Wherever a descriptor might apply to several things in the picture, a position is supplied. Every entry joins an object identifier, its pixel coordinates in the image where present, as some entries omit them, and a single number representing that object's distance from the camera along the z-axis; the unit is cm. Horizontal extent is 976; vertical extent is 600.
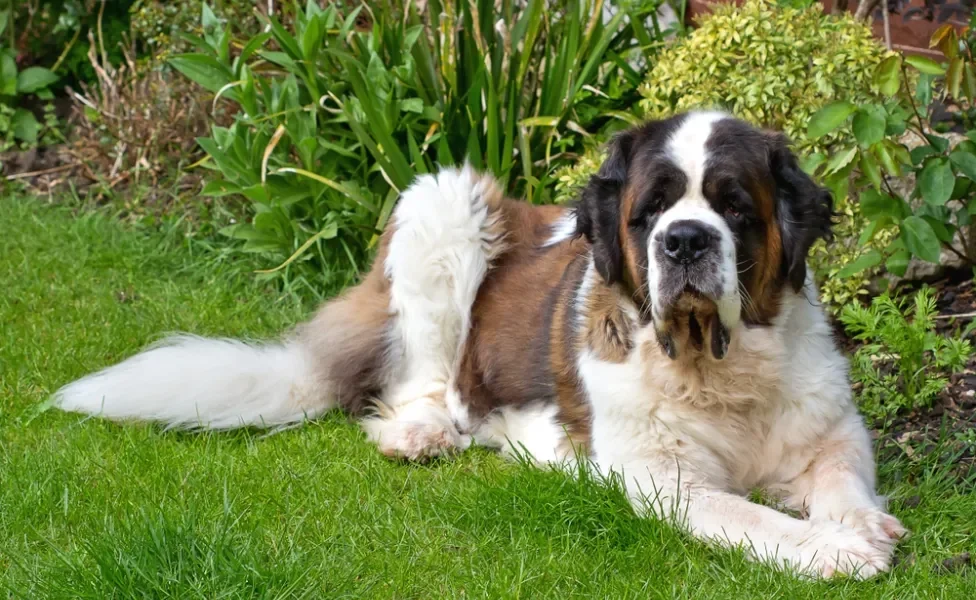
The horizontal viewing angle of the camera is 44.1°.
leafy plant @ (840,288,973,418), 392
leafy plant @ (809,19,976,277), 385
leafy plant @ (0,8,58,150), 735
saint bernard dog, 310
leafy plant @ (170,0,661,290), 527
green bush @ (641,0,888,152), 452
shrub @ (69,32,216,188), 660
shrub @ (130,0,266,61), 645
